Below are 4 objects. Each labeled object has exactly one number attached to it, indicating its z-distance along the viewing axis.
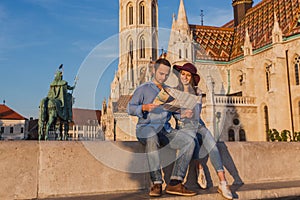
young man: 3.52
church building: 24.62
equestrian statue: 12.17
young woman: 3.78
